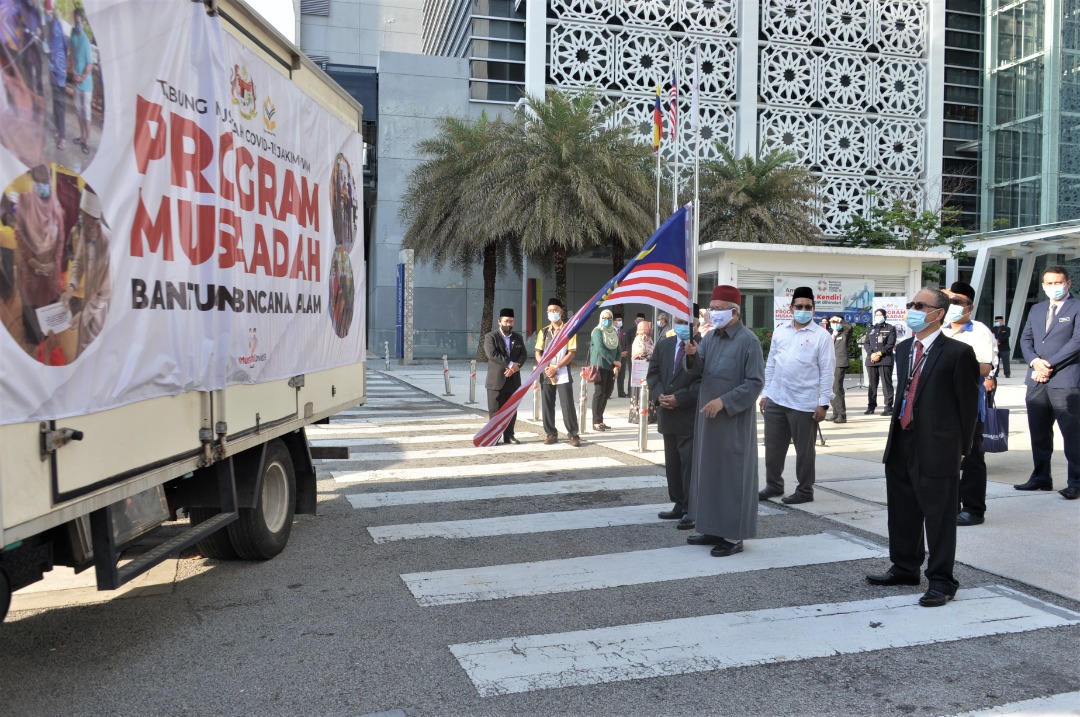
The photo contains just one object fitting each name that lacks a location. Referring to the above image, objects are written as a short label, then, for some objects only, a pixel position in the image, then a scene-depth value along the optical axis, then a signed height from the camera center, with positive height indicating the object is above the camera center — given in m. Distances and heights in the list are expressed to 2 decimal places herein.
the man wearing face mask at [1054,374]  8.03 -0.59
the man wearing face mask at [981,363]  7.25 -0.50
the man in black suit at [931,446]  5.27 -0.84
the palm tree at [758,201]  34.00 +4.46
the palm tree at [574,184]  29.55 +4.45
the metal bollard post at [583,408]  13.52 -1.52
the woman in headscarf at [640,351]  13.88 -0.64
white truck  3.37 +0.11
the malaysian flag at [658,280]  7.23 +0.27
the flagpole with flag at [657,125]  23.69 +5.14
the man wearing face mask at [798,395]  8.29 -0.82
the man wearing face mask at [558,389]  12.02 -1.10
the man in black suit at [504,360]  12.18 -0.68
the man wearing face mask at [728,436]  6.42 -0.95
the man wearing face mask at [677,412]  7.25 -0.86
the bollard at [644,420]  11.02 -1.42
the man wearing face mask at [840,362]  14.97 -0.92
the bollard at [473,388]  18.61 -1.65
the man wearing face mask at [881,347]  15.86 -0.66
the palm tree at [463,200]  30.84 +4.20
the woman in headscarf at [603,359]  13.95 -0.77
